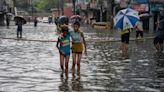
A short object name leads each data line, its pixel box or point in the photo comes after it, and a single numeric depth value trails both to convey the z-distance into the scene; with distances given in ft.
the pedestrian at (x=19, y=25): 111.24
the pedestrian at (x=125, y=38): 66.95
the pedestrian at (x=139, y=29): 98.08
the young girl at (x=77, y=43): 44.04
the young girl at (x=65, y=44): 42.70
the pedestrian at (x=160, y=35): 64.91
